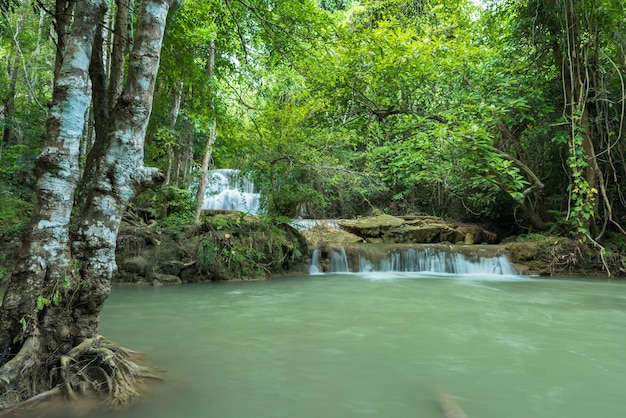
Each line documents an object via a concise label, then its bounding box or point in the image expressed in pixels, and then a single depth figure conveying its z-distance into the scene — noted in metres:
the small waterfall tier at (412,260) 10.88
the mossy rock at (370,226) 13.80
